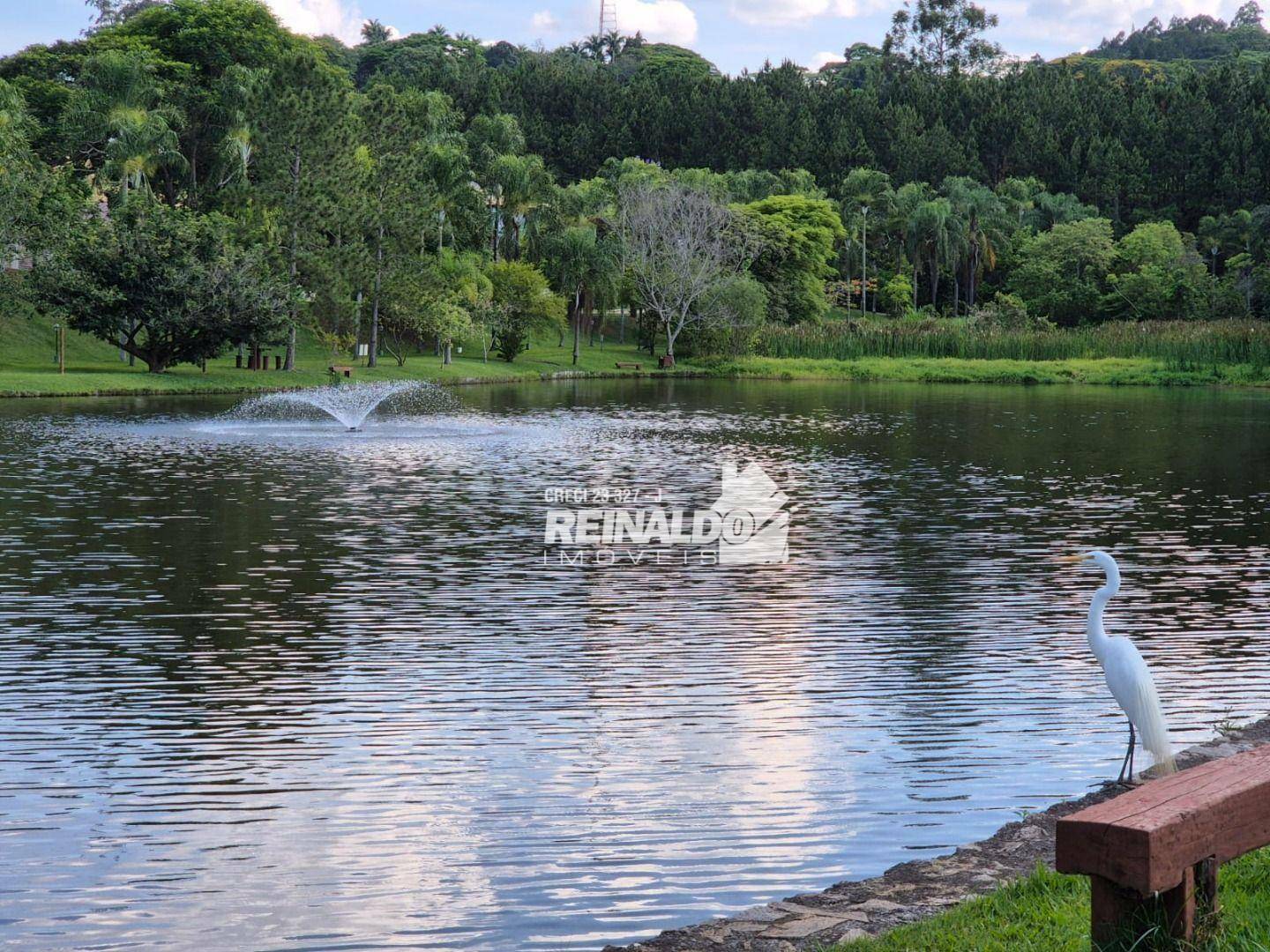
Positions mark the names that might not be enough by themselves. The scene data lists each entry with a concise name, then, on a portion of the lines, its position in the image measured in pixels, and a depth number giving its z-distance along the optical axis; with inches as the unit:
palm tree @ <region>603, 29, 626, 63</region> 7775.6
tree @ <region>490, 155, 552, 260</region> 3058.6
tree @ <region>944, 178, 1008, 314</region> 4025.6
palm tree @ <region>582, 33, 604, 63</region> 7775.6
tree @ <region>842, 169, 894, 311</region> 4151.1
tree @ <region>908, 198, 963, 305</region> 3922.2
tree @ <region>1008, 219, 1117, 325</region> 3769.7
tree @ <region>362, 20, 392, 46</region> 6928.2
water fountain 1667.1
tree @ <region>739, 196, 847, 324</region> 3312.0
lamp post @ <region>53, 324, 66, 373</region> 2090.3
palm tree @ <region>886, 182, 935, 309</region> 4040.4
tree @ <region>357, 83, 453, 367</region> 2539.4
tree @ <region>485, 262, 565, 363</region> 2812.5
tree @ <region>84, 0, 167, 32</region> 4537.4
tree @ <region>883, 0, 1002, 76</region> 6505.9
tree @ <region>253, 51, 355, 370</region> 2330.2
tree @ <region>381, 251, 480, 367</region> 2534.4
